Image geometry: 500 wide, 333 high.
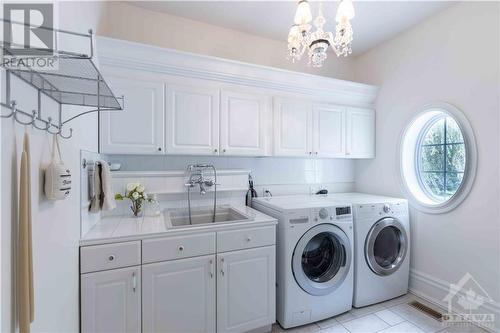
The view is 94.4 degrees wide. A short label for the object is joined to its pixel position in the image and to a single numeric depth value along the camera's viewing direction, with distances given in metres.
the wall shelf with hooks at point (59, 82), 0.64
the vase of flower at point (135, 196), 1.89
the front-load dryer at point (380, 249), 2.16
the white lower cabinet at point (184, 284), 1.41
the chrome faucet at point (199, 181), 2.19
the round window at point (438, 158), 2.04
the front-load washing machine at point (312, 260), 1.87
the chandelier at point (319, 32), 1.42
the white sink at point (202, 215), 2.17
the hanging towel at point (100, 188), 1.50
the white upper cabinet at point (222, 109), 1.85
